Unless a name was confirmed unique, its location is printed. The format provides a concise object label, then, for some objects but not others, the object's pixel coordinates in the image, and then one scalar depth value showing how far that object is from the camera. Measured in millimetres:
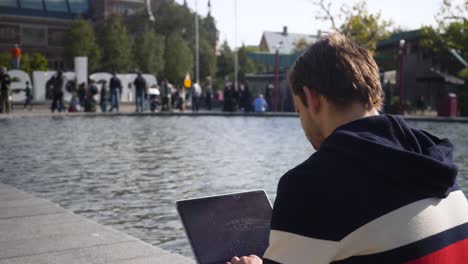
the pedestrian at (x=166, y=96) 31981
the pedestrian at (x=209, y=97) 37250
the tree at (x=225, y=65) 95250
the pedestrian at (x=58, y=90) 28781
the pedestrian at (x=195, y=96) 33406
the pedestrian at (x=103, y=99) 31316
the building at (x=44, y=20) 76625
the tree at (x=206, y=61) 77875
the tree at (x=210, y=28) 93531
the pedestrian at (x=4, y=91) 26219
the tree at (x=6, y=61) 59494
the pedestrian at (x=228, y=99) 33219
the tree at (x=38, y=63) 62938
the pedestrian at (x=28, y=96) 34122
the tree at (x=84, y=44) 64375
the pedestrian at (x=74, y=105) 29766
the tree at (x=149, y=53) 66688
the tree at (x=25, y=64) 58331
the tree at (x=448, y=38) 37031
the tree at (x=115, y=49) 64375
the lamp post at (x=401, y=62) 29609
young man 1519
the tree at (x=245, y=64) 96688
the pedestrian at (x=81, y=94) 31500
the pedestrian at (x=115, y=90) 30166
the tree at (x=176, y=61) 69875
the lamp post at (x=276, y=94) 34438
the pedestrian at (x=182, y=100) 33438
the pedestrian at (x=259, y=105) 32312
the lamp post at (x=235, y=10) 60400
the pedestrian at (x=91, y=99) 30188
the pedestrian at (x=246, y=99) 33469
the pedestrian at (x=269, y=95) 36594
